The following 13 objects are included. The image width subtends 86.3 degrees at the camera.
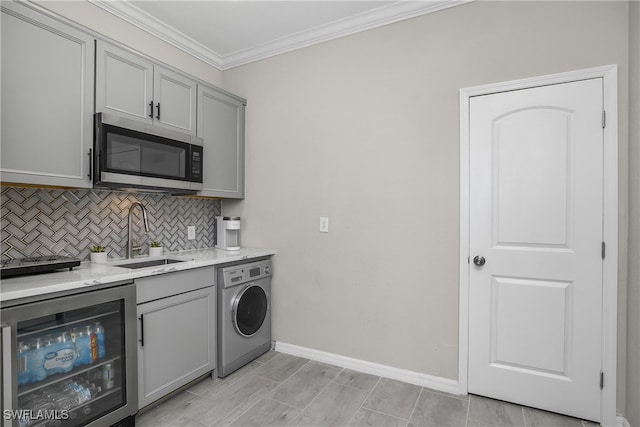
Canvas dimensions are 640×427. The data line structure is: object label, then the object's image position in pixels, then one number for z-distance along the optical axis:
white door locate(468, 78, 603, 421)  2.03
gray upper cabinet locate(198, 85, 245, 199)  2.86
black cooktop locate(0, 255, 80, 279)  1.68
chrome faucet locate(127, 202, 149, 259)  2.52
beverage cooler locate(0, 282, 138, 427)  1.49
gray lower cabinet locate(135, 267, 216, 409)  2.03
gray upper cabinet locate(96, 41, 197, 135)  2.12
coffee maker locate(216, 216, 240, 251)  3.01
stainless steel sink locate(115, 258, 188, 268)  2.39
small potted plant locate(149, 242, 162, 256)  2.73
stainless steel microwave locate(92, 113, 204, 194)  2.06
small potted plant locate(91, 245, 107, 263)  2.31
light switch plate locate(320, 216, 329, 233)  2.86
